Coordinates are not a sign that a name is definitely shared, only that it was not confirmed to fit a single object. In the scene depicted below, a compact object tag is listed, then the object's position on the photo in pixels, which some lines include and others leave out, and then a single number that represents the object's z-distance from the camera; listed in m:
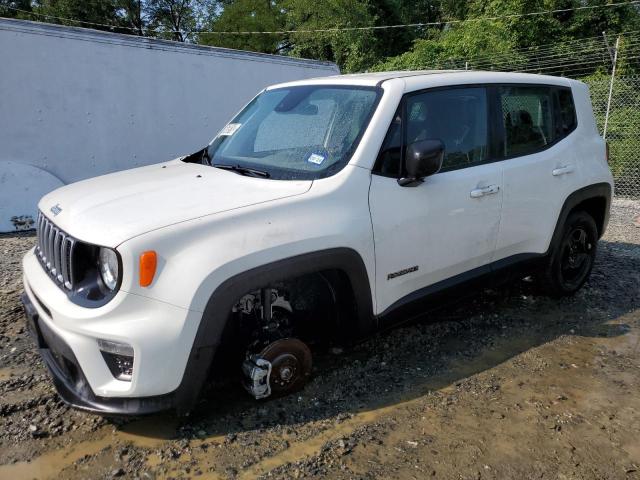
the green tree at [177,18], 35.16
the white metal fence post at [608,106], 9.19
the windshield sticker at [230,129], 3.70
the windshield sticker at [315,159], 2.97
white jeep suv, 2.33
